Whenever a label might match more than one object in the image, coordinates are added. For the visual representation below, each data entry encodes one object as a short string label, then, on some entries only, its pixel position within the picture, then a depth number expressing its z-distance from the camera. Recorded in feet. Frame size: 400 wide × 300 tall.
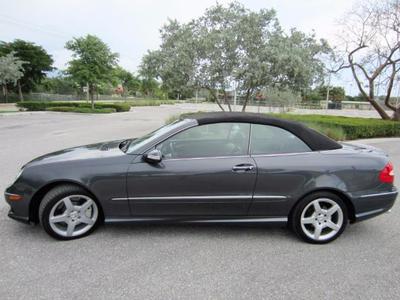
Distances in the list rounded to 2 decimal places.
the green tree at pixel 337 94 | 251.19
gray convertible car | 9.47
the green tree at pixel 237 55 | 33.45
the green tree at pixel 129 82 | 227.38
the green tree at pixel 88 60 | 78.02
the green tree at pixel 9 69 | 84.07
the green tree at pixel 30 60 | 121.29
